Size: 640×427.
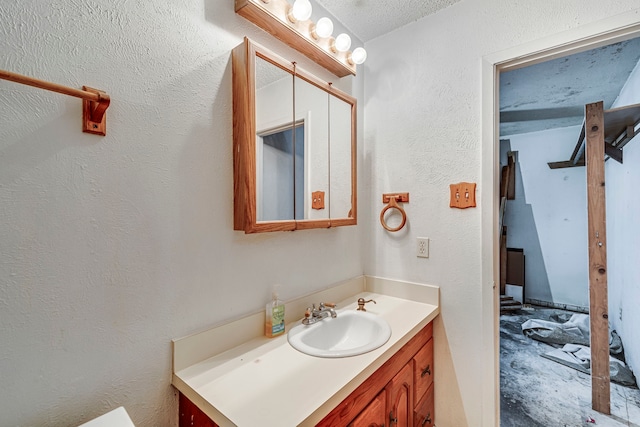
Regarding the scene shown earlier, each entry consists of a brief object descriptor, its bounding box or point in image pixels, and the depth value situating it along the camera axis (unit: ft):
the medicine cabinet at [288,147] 3.40
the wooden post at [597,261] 5.57
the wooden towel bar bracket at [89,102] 2.01
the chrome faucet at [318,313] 4.06
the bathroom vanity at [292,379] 2.48
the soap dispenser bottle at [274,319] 3.73
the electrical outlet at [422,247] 5.11
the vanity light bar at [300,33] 3.54
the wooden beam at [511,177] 12.91
